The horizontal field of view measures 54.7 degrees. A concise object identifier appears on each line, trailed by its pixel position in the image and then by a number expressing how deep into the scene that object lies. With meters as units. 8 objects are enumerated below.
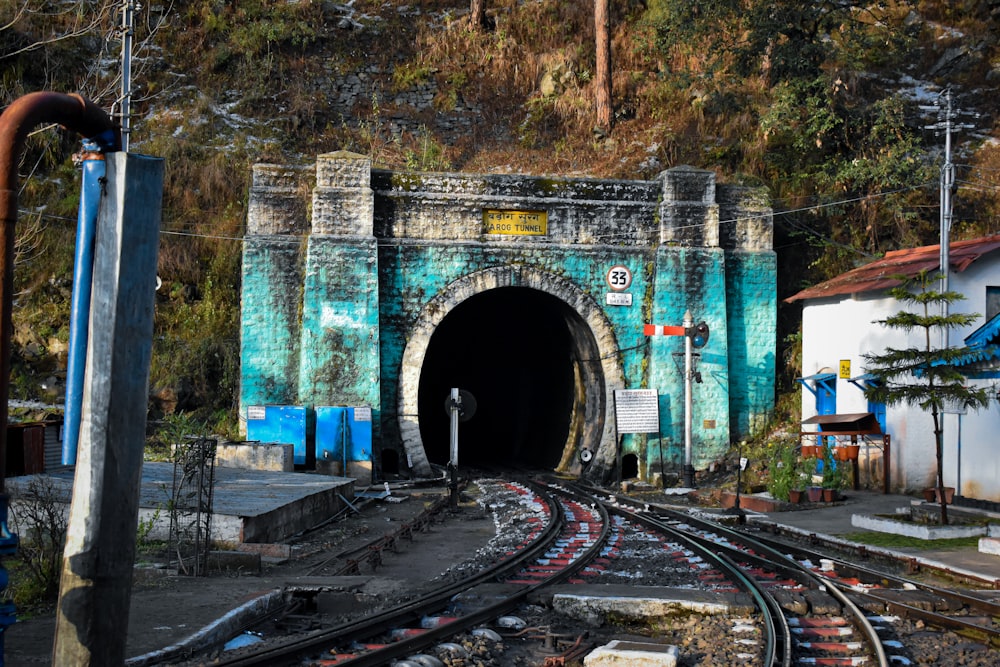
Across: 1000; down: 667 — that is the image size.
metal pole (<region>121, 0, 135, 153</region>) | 12.29
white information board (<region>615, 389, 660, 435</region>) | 19.61
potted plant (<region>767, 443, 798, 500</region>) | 15.53
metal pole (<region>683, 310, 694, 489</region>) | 18.80
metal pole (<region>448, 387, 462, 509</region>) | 15.16
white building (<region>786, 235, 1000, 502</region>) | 14.26
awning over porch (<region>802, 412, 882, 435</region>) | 16.30
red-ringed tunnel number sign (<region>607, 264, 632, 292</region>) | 20.19
